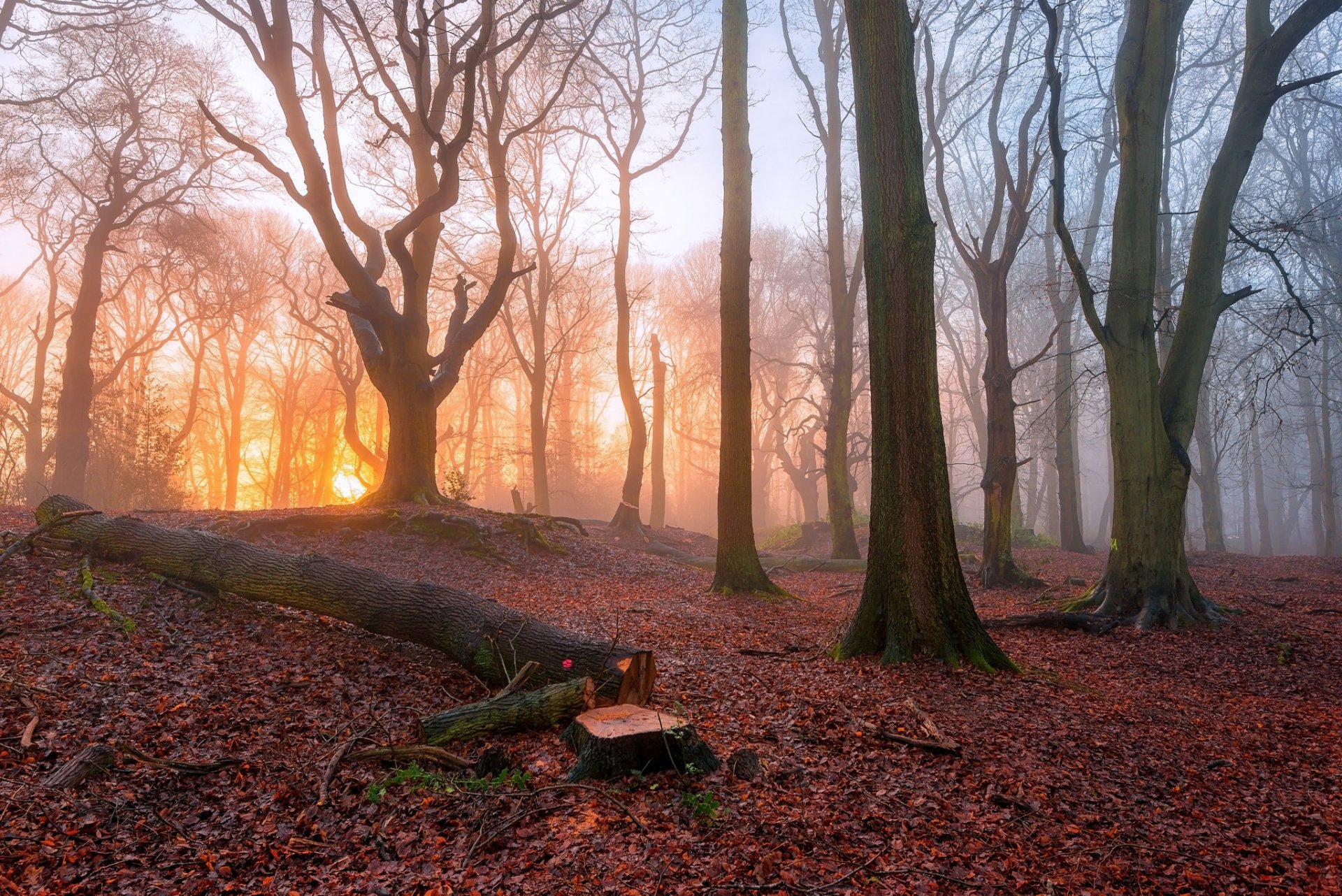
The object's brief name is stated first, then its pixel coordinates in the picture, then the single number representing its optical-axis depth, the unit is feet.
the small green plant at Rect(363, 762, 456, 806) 12.00
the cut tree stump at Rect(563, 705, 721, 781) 12.05
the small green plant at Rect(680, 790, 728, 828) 10.96
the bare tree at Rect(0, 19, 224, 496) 53.11
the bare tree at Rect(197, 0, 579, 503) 35.55
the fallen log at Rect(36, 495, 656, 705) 15.90
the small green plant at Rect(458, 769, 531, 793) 11.89
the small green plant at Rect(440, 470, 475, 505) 53.62
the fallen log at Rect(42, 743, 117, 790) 11.34
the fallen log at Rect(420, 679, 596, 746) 14.01
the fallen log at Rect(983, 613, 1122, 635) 25.29
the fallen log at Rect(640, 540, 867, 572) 45.03
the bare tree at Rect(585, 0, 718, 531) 56.90
